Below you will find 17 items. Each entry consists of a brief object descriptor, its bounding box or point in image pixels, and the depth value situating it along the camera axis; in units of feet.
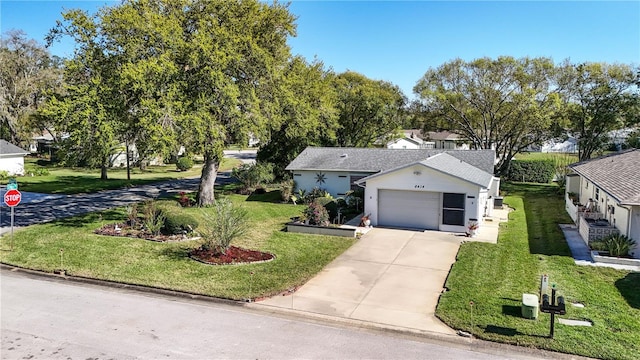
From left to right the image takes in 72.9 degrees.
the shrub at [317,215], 67.15
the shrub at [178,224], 61.67
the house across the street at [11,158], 127.85
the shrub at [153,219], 62.08
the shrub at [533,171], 130.72
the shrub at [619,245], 49.34
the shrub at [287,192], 93.30
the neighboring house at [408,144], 214.28
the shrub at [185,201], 86.45
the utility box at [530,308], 34.12
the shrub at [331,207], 73.82
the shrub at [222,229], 51.98
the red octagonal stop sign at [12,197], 54.49
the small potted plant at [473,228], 62.90
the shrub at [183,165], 153.38
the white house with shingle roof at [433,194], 65.57
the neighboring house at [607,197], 50.09
